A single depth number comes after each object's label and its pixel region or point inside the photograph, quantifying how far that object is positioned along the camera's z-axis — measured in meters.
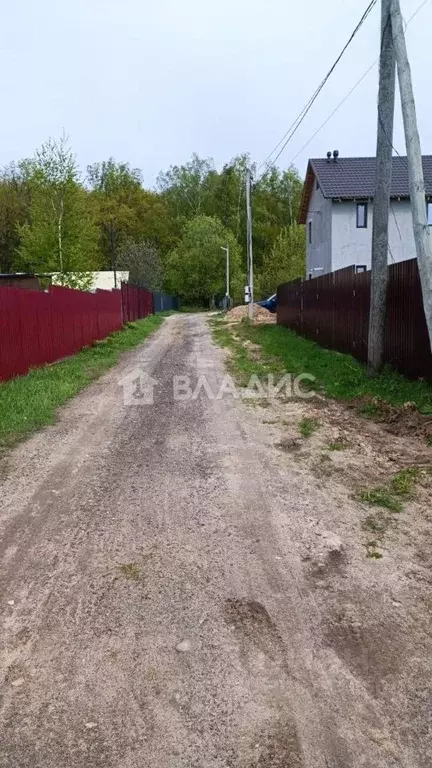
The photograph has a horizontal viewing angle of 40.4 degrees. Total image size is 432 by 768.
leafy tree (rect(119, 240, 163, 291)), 50.59
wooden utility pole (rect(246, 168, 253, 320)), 29.62
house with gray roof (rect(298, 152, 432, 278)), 27.17
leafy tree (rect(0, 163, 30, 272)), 50.06
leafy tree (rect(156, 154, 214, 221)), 72.00
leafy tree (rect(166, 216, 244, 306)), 56.91
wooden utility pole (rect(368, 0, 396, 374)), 9.09
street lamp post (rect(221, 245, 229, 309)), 51.44
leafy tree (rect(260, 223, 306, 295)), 44.56
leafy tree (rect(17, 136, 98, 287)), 28.03
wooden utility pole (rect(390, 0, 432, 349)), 6.99
